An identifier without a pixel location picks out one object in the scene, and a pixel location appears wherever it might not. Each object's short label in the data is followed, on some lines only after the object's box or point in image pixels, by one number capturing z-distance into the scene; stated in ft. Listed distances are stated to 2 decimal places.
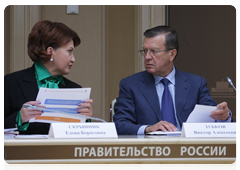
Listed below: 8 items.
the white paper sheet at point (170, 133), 16.07
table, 15.22
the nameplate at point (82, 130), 15.38
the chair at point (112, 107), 17.75
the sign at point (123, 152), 15.22
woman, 16.98
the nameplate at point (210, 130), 15.58
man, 17.18
